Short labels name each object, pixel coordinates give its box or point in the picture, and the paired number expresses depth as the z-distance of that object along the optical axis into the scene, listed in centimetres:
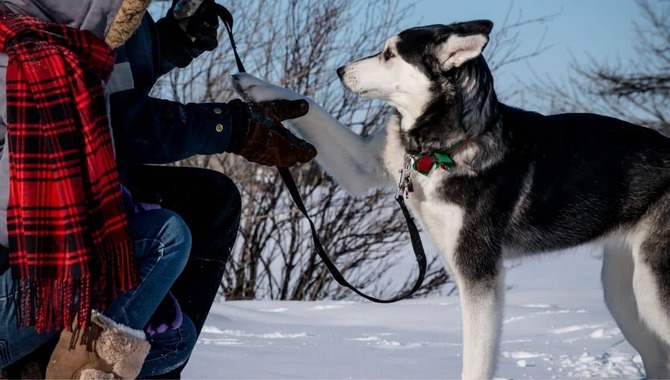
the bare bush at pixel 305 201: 749
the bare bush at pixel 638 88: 1512
